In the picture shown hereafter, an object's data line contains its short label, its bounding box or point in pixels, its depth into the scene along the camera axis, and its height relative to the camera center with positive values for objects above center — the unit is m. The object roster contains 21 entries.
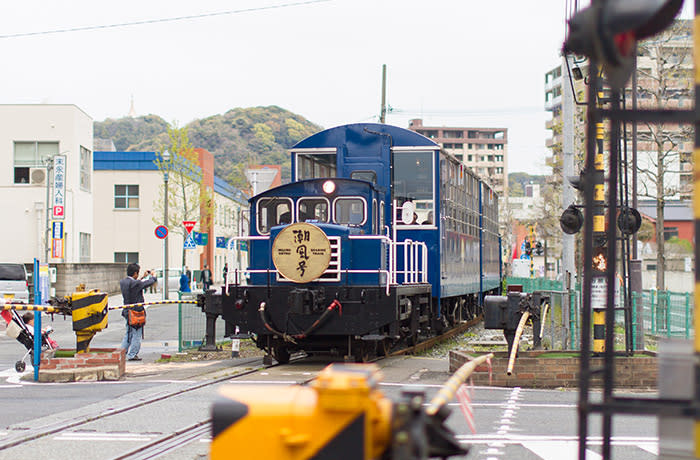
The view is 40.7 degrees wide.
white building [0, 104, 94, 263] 45.59 +4.80
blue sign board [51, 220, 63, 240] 40.84 +1.69
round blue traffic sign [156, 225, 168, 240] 34.07 +1.34
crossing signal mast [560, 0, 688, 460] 3.59 +0.63
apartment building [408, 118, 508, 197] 168.00 +22.37
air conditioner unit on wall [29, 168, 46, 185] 45.53 +4.47
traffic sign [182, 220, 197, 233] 34.10 +1.59
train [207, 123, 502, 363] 14.53 +0.32
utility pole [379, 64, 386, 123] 40.41 +7.30
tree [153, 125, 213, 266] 55.44 +5.35
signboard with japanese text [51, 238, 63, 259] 41.57 +0.88
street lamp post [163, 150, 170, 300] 36.88 +2.42
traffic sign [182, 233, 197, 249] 34.33 +0.94
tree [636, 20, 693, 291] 29.89 +6.10
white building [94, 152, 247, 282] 61.25 +3.96
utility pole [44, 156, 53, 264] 40.16 +4.09
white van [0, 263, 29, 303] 32.50 -0.41
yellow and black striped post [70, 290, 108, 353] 14.76 -0.73
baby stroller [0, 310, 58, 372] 15.35 -1.03
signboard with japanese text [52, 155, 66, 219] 41.59 +3.89
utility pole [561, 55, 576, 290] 20.00 +2.32
